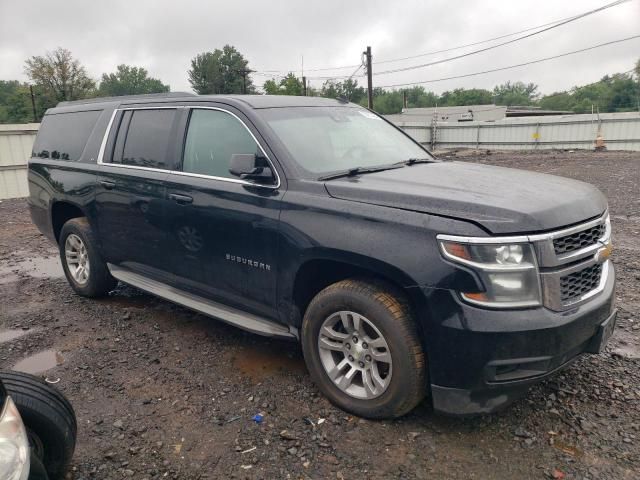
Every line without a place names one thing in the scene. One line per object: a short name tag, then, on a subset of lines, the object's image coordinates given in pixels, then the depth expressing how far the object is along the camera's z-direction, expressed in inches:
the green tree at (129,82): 3660.9
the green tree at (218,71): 2960.1
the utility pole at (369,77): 1318.4
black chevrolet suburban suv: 100.7
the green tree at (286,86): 2143.2
